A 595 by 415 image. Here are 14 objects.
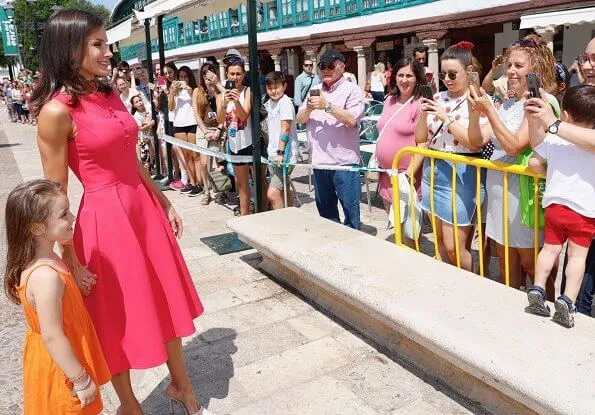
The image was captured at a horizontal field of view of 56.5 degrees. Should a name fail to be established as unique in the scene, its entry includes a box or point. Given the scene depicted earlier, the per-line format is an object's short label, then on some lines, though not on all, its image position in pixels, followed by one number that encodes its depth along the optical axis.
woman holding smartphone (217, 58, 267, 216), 5.46
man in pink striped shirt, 4.44
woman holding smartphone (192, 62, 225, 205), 7.08
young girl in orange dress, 1.88
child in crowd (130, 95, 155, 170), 8.61
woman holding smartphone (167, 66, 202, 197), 7.45
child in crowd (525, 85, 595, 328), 2.65
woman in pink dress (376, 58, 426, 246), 4.14
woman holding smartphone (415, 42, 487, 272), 3.39
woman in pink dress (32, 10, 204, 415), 2.20
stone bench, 2.12
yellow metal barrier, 3.04
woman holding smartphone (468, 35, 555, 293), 2.95
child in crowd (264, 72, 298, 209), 5.43
